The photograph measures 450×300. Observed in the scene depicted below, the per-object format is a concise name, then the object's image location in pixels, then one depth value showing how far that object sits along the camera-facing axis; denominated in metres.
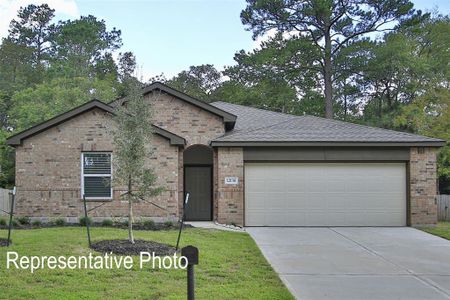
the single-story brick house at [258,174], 15.94
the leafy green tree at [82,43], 41.56
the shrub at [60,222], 15.08
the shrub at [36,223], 14.88
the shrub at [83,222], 15.00
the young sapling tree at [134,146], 10.66
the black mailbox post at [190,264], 5.29
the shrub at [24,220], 15.23
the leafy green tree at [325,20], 30.23
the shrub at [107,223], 14.65
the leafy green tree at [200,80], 43.20
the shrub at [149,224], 14.46
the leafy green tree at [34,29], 46.03
